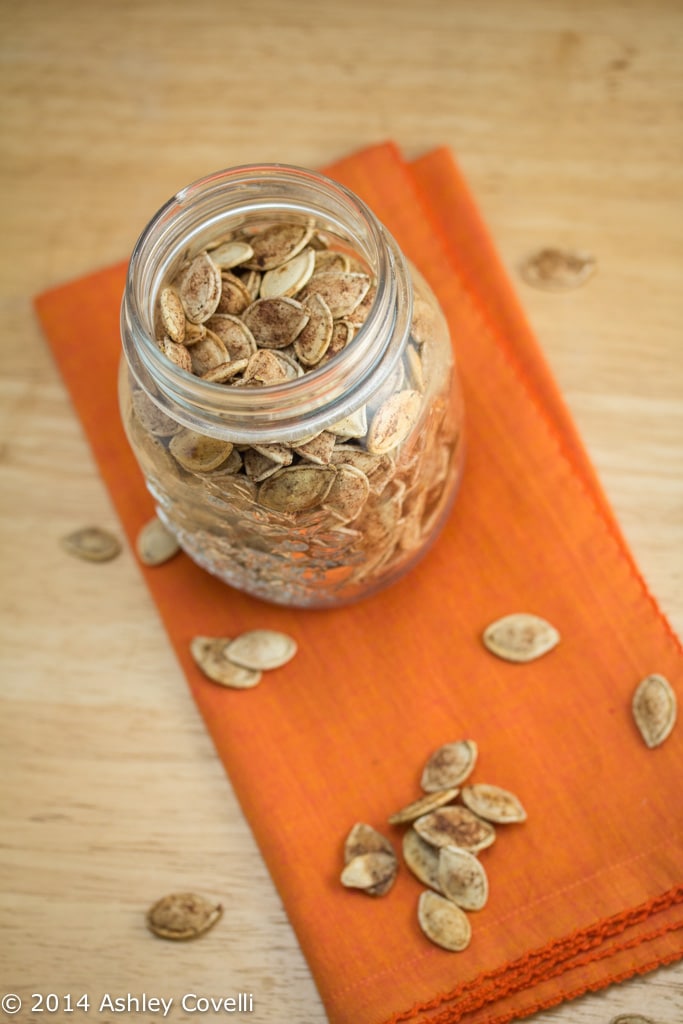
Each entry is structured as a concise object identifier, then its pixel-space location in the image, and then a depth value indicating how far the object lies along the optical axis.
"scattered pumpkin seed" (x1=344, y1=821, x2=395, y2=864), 0.62
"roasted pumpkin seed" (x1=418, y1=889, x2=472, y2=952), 0.61
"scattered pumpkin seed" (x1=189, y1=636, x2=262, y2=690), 0.64
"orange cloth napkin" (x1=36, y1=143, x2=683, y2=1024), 0.61
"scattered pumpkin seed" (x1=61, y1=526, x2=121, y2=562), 0.66
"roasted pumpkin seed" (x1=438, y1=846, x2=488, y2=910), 0.61
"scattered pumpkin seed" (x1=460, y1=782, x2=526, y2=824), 0.62
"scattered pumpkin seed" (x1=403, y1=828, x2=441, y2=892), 0.62
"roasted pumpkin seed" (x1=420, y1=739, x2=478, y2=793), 0.62
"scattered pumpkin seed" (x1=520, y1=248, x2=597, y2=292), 0.67
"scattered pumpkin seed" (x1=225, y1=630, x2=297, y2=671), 0.64
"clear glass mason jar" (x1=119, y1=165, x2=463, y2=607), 0.57
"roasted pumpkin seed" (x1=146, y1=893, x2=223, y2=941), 0.63
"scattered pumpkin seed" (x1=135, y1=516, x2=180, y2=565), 0.65
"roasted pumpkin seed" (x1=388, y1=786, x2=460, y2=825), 0.62
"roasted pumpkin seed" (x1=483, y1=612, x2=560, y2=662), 0.63
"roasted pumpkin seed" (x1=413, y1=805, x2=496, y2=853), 0.62
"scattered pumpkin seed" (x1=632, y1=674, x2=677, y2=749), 0.62
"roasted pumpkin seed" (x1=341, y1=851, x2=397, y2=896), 0.62
